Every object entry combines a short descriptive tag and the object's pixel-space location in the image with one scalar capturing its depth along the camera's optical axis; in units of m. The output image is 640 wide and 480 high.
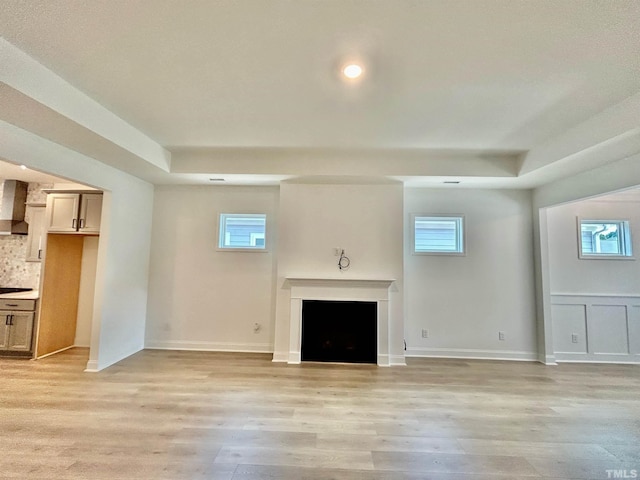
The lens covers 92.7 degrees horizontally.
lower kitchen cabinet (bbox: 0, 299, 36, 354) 4.23
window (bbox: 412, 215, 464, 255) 4.87
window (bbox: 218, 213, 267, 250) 4.98
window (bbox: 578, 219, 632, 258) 4.68
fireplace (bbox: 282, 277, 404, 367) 4.40
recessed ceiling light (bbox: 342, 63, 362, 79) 2.26
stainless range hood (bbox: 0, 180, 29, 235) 4.88
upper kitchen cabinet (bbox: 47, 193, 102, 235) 4.39
